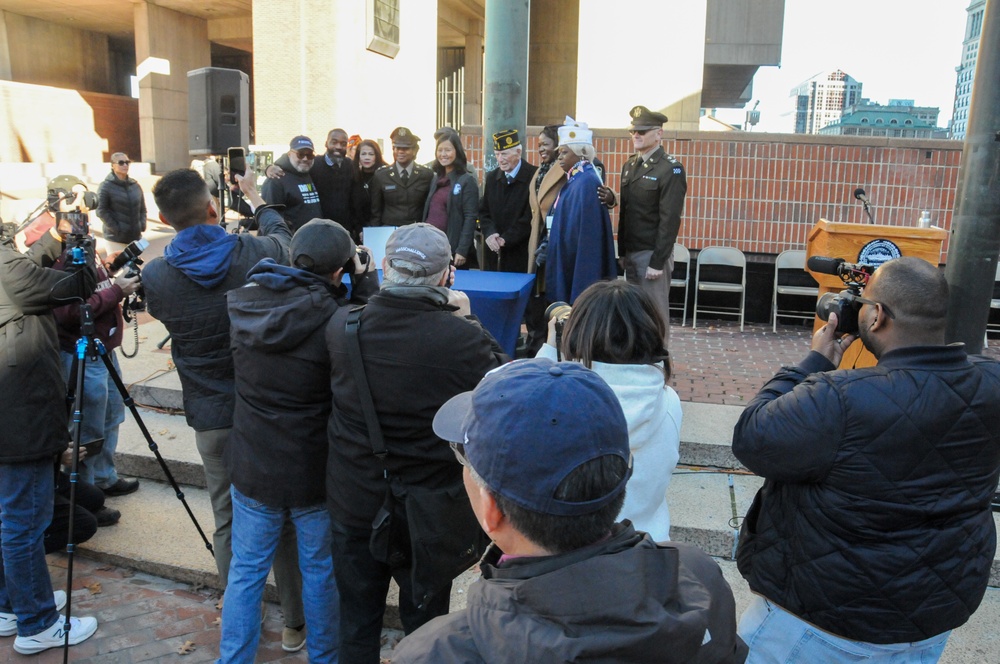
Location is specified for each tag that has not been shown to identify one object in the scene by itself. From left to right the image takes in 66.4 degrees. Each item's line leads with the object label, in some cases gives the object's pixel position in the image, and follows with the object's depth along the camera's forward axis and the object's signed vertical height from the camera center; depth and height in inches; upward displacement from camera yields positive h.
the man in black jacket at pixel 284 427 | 113.7 -38.6
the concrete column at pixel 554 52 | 666.2 +113.3
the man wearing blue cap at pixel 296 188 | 252.1 -4.0
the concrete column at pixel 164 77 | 704.4 +88.6
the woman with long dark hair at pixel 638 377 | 87.7 -21.9
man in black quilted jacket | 79.4 -30.3
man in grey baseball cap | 101.9 -29.0
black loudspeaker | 299.9 +25.0
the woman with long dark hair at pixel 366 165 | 279.9 +4.7
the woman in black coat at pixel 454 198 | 256.4 -6.0
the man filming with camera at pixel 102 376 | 143.5 -45.8
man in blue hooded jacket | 130.6 -23.3
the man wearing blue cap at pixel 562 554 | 45.2 -23.2
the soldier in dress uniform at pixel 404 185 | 265.0 -2.2
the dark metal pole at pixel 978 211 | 149.6 -3.4
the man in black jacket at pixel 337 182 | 267.4 -1.7
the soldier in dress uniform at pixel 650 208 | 225.6 -6.6
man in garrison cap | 246.3 -10.3
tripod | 133.8 -38.3
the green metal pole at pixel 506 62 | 200.1 +31.0
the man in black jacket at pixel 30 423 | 129.8 -43.0
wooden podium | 211.9 -14.4
